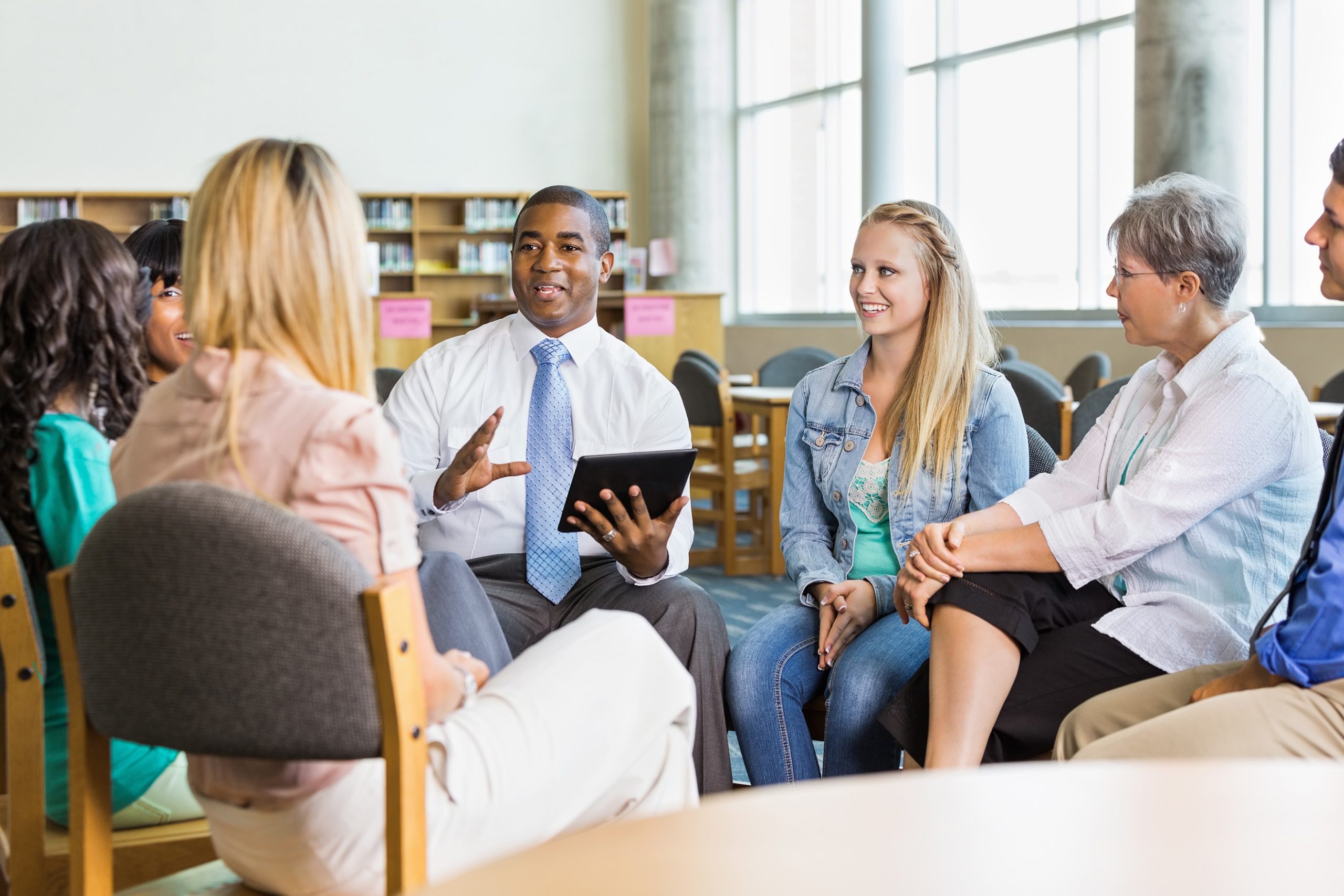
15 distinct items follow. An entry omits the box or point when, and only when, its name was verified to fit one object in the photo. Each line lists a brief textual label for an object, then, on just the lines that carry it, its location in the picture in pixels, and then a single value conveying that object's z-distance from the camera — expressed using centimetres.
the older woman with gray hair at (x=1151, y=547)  183
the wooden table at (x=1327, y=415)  392
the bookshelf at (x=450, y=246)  1023
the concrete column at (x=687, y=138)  1039
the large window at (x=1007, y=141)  666
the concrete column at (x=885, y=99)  903
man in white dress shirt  216
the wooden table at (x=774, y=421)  523
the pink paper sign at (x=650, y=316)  750
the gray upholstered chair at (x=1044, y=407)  400
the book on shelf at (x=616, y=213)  1068
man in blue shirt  148
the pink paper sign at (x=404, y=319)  743
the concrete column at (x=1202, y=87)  612
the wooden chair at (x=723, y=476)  552
